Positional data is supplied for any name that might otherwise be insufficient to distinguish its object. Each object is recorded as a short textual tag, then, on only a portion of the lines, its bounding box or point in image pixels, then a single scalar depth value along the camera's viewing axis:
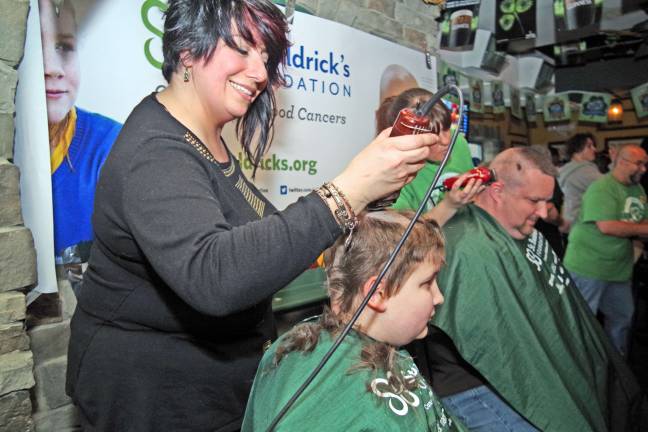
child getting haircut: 0.92
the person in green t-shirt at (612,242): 3.32
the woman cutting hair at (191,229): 0.69
